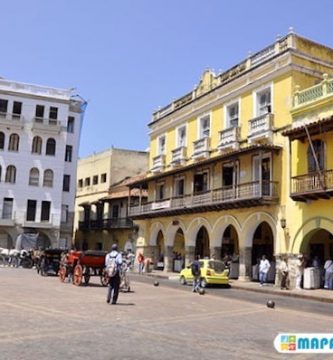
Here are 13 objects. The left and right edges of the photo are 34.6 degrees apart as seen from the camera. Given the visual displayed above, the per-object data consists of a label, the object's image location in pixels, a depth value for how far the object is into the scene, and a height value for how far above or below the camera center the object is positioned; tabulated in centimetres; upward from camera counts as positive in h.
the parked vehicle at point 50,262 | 3008 -26
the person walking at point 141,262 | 3769 -8
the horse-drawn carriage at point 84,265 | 2259 -29
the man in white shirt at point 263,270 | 2666 -21
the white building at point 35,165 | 4981 +860
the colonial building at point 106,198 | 4897 +599
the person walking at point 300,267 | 2566 +1
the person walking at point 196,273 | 2264 -41
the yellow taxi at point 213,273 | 2534 -43
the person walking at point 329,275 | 2497 -30
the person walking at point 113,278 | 1560 -53
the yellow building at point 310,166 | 2411 +476
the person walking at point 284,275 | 2525 -40
